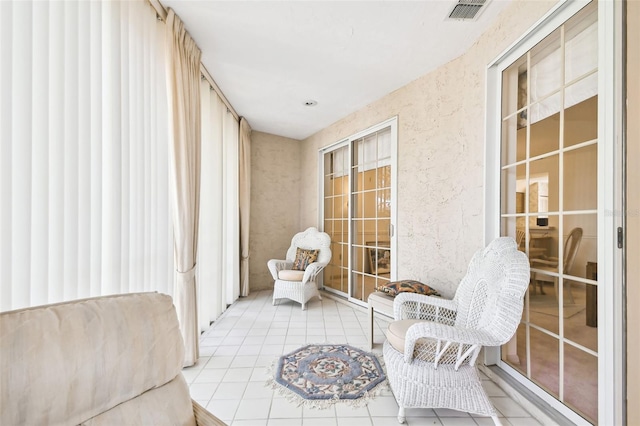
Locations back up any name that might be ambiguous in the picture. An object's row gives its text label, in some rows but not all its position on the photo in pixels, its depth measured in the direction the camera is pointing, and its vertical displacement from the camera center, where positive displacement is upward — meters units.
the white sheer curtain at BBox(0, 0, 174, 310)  1.04 +0.31
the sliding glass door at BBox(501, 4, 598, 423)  1.45 +0.05
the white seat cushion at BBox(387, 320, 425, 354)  1.69 -0.79
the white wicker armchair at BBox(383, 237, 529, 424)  1.42 -0.78
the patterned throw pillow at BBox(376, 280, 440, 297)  2.34 -0.68
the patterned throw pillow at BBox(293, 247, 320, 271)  3.97 -0.69
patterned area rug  1.80 -1.25
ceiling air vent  1.84 +1.47
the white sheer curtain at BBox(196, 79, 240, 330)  2.90 +0.01
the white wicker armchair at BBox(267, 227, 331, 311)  3.61 -0.86
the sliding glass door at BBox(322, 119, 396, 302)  3.48 +0.04
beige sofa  0.67 -0.45
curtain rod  1.86 +1.46
